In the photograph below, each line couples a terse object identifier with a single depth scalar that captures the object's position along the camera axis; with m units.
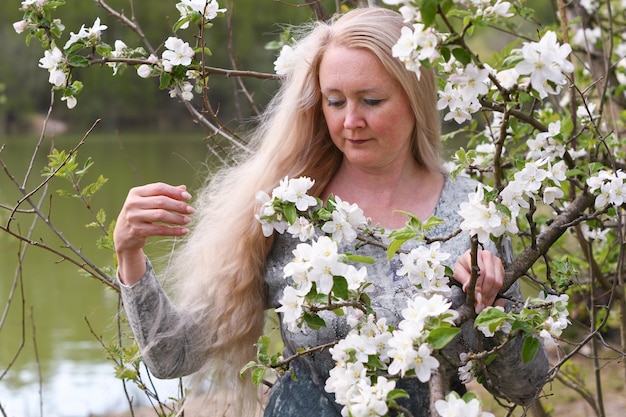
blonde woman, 2.47
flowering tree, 2.05
